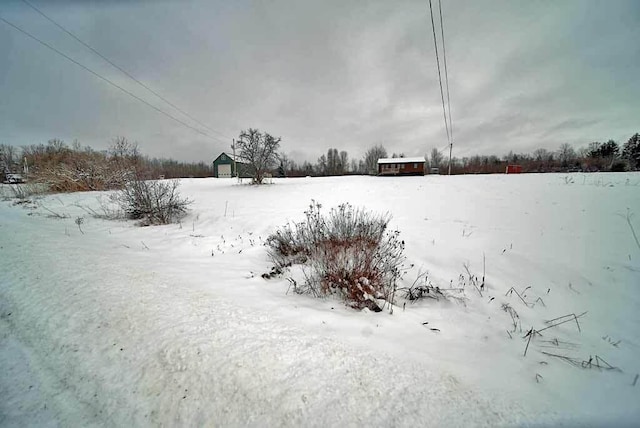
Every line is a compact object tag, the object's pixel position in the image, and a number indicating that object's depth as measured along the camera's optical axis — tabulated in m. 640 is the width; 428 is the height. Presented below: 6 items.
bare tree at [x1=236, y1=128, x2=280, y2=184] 21.77
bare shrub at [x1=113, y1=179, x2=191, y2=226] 7.58
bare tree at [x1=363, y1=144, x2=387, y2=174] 71.82
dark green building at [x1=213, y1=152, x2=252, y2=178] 45.89
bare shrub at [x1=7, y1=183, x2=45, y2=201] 14.87
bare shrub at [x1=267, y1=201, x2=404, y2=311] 3.08
